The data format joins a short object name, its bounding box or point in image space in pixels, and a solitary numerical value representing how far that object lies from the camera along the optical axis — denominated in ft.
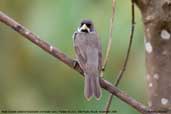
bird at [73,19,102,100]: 20.40
